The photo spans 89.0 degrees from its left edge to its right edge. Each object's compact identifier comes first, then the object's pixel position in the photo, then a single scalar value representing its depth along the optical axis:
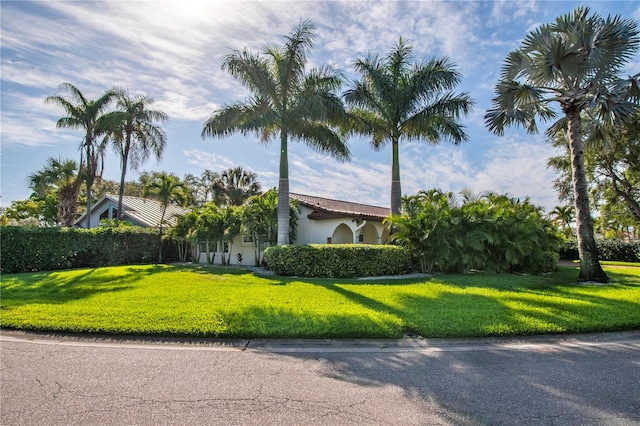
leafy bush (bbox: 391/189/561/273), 13.31
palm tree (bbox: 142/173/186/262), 20.62
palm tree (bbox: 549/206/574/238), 38.88
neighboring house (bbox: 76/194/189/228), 25.58
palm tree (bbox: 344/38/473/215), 15.45
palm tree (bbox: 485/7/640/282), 10.69
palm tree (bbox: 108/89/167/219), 20.97
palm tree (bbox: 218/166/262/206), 30.67
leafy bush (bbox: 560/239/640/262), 24.03
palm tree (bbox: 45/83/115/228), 19.66
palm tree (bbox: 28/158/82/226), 23.05
